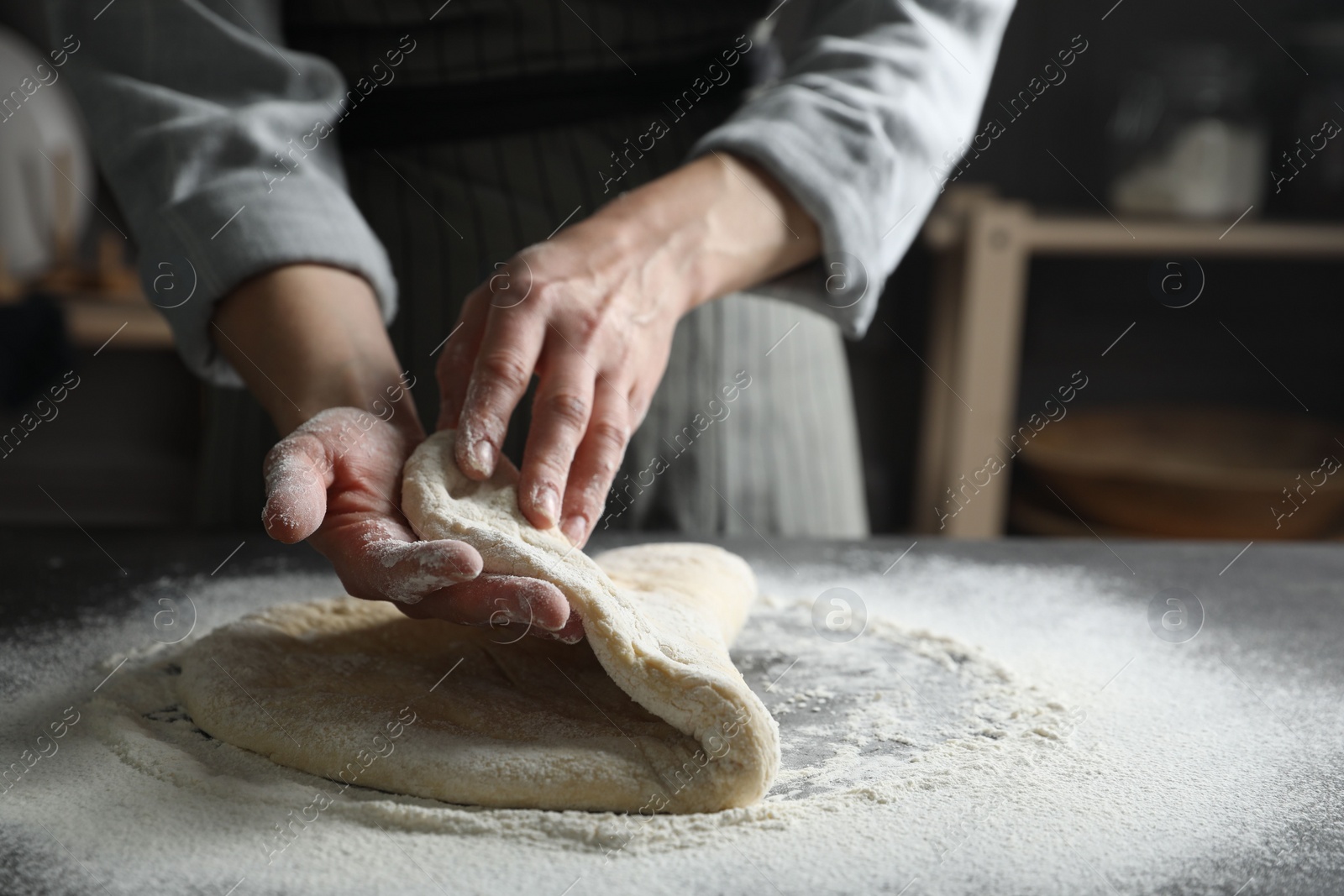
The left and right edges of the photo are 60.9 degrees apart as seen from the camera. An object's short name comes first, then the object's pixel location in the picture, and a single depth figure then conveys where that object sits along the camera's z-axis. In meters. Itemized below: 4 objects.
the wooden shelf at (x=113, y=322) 2.19
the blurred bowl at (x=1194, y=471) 1.75
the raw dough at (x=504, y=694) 0.64
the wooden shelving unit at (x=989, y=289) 2.12
